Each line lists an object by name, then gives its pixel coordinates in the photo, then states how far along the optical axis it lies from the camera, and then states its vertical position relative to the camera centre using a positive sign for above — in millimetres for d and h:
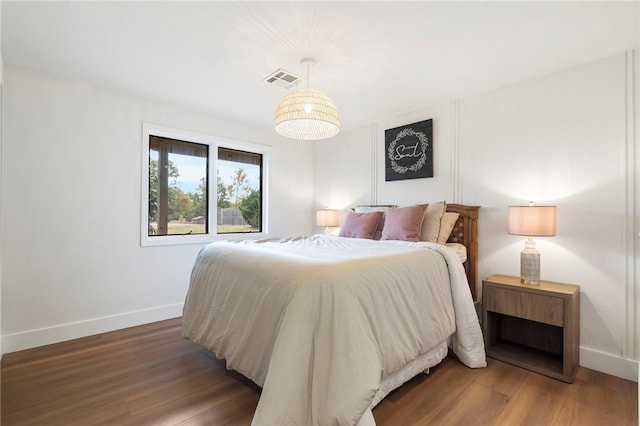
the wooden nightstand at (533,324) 2051 -894
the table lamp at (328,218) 4082 -62
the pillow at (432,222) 2797 -75
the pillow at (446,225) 2810 -102
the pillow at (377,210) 3238 +47
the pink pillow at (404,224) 2773 -93
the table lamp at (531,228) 2189 -98
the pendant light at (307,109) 2096 +754
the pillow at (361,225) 3178 -127
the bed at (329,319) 1353 -598
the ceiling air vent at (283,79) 2504 +1187
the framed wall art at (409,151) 3271 +732
